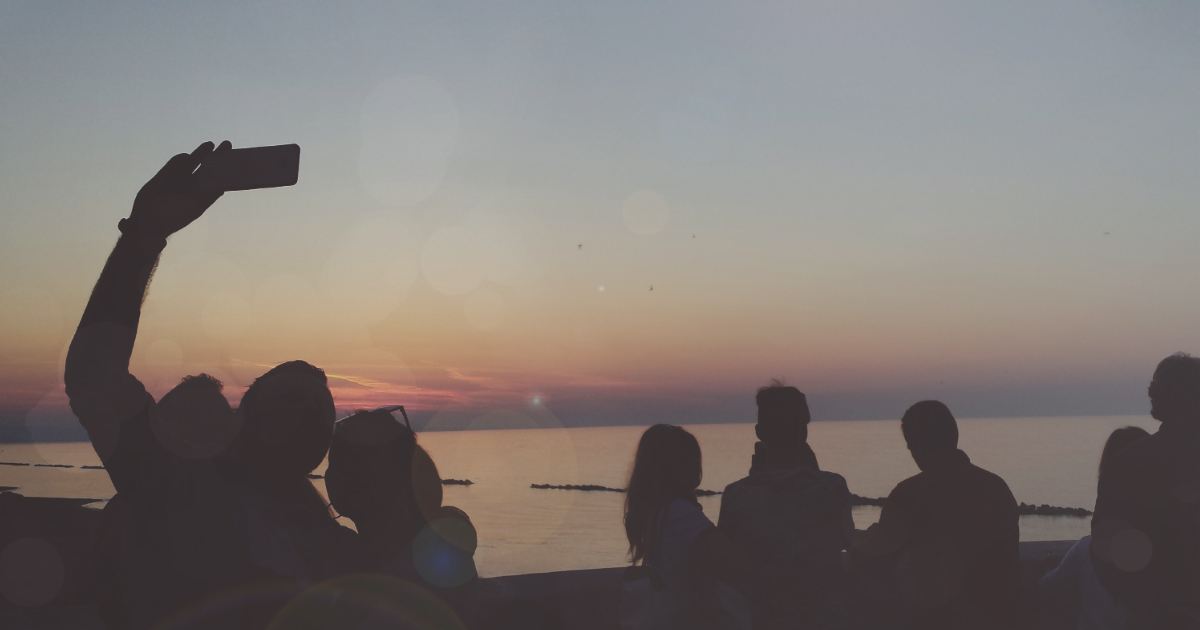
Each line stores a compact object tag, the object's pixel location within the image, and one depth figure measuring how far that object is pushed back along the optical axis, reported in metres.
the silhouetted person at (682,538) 2.85
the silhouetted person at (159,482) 1.33
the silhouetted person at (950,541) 3.40
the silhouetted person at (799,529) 3.13
